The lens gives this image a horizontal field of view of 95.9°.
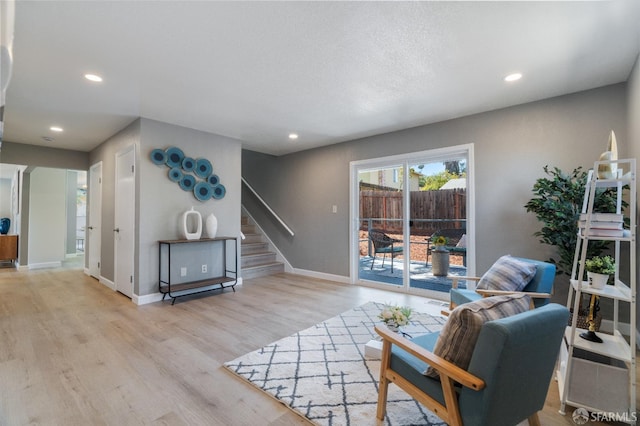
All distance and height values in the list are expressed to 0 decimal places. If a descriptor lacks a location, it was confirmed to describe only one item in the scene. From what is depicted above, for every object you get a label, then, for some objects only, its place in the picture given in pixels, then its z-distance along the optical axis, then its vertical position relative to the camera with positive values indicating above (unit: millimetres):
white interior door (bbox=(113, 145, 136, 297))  3979 -104
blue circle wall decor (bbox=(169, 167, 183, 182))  4055 +566
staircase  5455 -829
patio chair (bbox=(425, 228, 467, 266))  3881 -322
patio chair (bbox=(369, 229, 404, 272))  4555 -468
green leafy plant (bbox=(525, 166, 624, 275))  2559 +73
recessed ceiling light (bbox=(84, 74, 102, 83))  2673 +1285
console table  3865 -945
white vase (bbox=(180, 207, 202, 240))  4082 -153
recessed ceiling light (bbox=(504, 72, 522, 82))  2672 +1311
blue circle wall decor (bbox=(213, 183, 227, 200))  4559 +375
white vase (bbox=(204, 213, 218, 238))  4324 -157
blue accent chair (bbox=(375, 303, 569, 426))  1108 -647
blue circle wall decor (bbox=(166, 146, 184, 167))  3996 +817
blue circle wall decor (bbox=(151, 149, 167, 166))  3855 +778
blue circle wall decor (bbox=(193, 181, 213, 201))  4309 +357
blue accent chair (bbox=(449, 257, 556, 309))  2357 -590
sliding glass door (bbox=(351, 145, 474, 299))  3926 -72
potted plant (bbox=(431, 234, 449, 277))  4156 -603
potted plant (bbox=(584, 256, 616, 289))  1806 -344
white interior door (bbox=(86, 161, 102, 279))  5120 -128
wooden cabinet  6391 -745
